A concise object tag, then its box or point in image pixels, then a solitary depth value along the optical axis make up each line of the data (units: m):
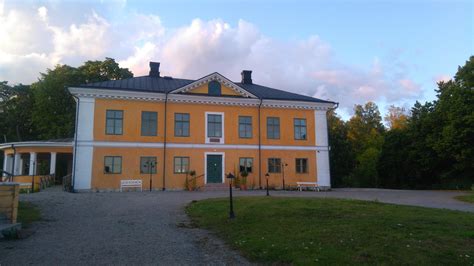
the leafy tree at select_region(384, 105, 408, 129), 56.29
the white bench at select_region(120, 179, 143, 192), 25.08
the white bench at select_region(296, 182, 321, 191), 28.23
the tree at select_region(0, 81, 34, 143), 49.38
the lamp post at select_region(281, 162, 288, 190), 28.65
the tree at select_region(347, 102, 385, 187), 50.00
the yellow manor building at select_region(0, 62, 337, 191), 25.23
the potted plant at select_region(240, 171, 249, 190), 26.80
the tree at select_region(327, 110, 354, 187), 46.34
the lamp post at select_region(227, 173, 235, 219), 10.72
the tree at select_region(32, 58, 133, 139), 41.81
